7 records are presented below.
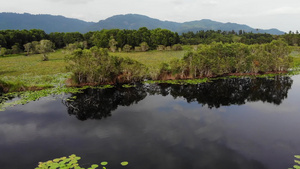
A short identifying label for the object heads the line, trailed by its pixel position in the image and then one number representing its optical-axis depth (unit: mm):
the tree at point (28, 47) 104625
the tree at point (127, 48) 119188
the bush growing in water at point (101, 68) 43500
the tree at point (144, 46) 122062
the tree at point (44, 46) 87725
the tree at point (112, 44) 118038
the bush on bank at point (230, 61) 50750
